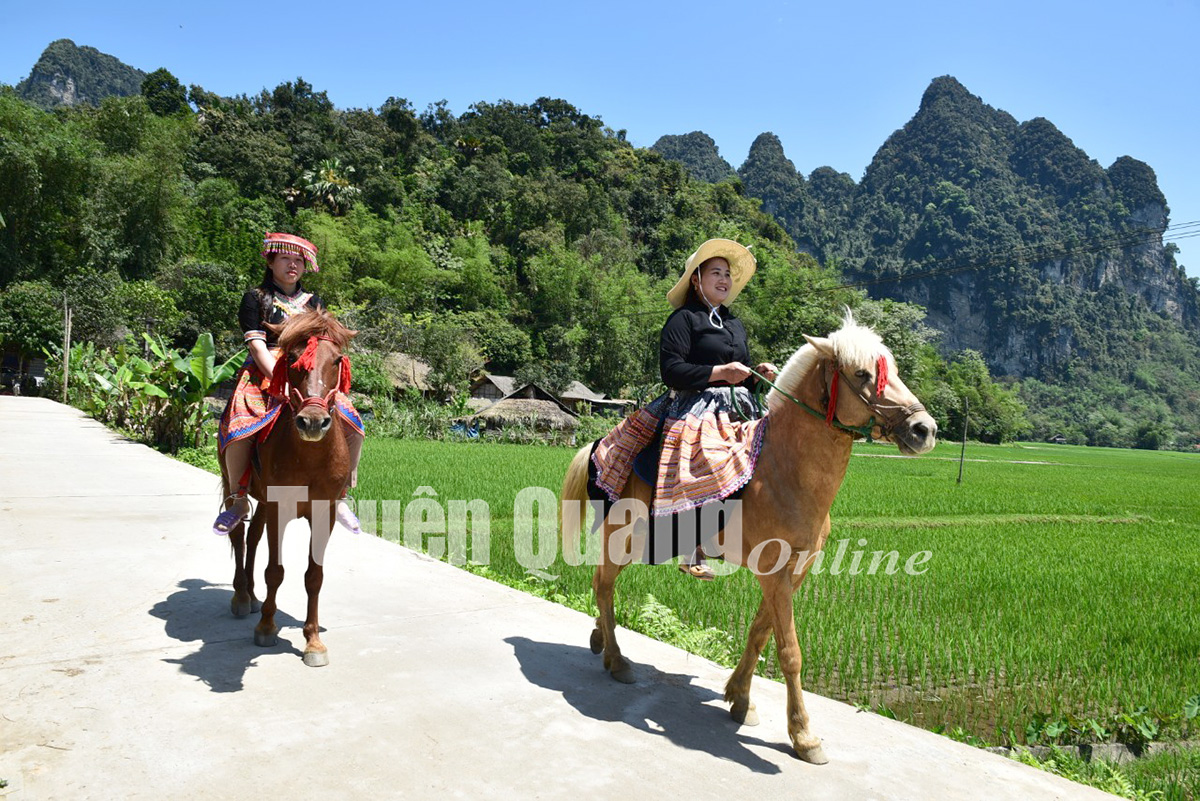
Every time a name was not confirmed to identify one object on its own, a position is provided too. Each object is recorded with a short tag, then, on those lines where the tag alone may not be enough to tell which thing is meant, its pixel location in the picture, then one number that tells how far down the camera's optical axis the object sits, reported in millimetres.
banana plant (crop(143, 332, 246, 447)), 12562
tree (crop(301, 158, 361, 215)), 51594
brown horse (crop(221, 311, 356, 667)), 3537
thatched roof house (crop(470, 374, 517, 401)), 41188
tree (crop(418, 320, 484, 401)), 37094
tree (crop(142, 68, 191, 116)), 55938
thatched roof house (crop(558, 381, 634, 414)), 41562
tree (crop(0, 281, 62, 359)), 31438
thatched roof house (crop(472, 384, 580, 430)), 30562
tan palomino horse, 2859
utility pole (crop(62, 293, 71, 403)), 26797
